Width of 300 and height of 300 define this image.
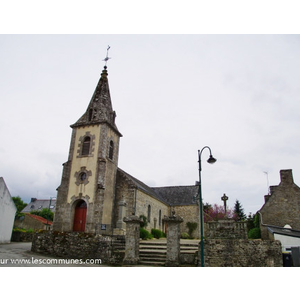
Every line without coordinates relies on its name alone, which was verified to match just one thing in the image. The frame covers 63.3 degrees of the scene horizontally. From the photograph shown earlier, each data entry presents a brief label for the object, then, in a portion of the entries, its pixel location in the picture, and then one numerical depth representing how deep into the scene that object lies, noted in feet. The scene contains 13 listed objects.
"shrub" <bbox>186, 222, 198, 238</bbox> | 105.50
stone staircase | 39.61
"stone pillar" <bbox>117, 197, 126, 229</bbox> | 60.64
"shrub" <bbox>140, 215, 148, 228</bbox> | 75.85
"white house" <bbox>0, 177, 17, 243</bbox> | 64.95
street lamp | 36.06
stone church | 62.49
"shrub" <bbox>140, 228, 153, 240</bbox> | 67.01
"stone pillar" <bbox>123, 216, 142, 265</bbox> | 39.15
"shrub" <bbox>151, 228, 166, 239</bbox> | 83.82
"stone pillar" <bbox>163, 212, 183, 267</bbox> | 37.65
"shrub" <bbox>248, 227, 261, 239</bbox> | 77.76
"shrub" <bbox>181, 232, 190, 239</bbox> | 99.11
